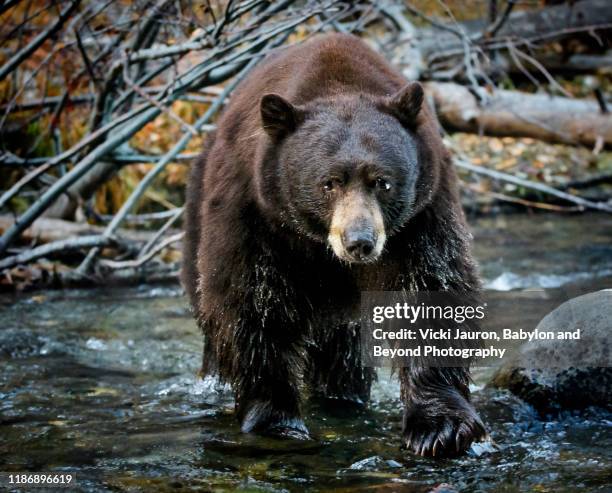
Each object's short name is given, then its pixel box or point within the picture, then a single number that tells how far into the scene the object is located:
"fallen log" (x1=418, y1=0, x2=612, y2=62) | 12.84
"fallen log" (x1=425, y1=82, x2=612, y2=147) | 10.83
